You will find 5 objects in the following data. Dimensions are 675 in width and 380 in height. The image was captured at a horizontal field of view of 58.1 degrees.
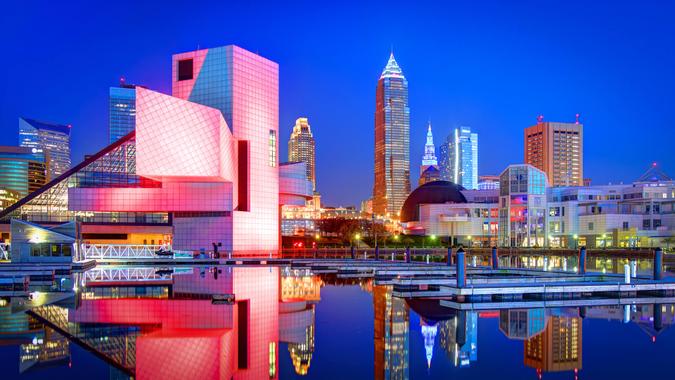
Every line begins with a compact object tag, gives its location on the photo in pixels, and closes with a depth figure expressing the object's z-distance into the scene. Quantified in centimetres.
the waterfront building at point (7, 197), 16825
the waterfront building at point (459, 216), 11500
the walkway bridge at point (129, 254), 5588
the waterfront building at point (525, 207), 10238
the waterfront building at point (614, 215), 9850
